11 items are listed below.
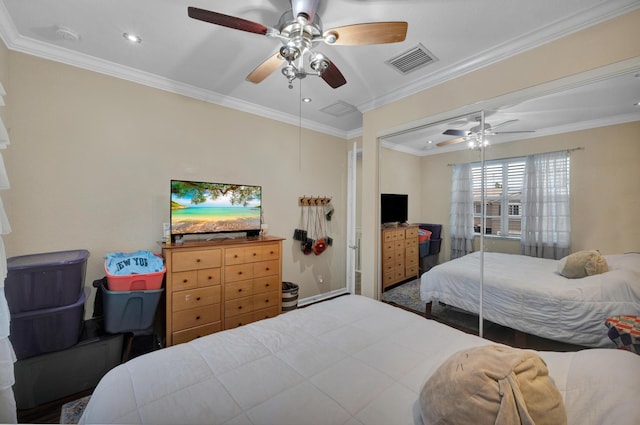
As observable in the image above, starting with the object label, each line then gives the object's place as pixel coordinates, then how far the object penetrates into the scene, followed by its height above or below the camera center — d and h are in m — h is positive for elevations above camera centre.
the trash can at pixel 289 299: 3.15 -1.11
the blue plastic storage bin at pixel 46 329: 1.67 -0.83
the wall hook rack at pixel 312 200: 3.74 +0.16
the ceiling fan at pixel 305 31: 1.37 +1.04
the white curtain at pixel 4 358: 1.16 -0.71
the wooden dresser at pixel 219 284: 2.28 -0.75
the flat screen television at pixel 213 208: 2.50 +0.03
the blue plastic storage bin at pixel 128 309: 1.98 -0.80
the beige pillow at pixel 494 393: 0.77 -0.59
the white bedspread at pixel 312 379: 0.91 -0.75
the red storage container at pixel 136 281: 1.98 -0.58
